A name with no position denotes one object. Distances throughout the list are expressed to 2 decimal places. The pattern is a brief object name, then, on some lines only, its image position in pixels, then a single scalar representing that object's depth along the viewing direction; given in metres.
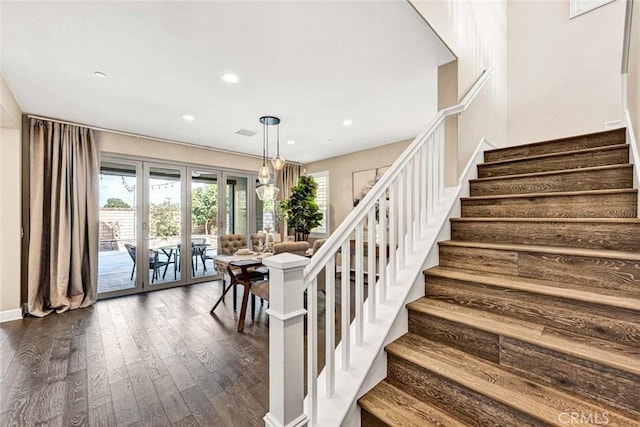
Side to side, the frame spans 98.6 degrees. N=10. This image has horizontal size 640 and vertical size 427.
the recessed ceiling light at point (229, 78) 2.64
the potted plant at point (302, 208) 5.61
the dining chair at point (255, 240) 4.99
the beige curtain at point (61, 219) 3.57
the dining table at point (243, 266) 3.09
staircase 1.10
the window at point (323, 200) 6.34
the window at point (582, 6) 3.26
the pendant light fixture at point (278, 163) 3.83
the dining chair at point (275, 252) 3.10
